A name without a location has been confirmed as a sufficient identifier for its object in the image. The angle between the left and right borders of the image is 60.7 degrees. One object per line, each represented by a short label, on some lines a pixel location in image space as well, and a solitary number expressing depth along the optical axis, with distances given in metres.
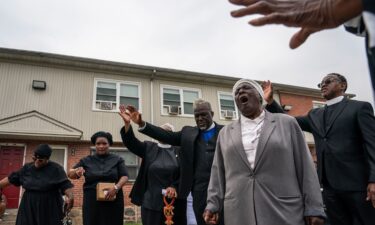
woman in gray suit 2.48
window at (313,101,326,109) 20.78
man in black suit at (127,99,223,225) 3.71
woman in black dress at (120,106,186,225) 4.43
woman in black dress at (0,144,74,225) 5.11
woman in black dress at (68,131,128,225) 5.00
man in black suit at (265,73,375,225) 3.09
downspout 15.70
